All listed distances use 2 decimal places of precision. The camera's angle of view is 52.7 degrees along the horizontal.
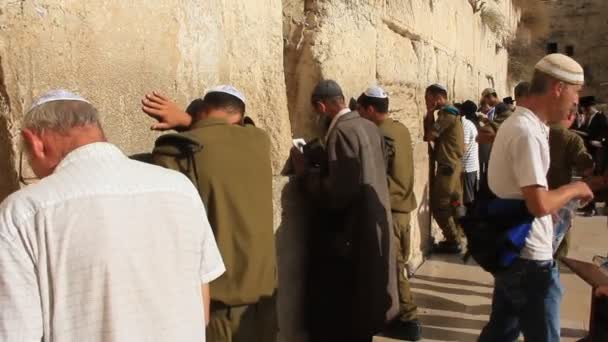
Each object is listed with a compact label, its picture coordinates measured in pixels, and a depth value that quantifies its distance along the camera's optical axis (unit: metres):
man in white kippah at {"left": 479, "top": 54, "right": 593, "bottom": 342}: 2.41
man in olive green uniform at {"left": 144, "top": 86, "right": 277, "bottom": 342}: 2.13
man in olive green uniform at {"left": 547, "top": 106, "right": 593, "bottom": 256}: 3.77
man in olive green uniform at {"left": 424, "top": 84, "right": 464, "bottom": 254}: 5.80
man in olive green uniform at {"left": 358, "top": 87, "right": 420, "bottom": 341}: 3.89
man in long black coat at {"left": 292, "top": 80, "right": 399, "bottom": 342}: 3.15
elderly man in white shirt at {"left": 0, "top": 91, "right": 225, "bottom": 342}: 1.35
